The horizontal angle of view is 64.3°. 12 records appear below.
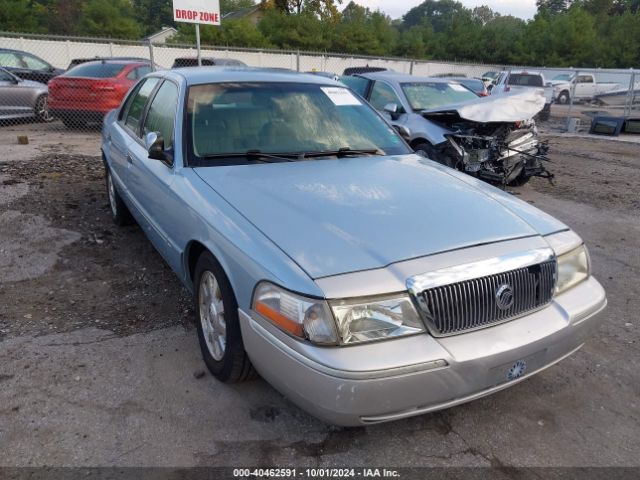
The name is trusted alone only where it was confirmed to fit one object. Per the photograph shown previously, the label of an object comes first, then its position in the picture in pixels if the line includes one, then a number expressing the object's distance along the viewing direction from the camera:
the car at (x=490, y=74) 28.56
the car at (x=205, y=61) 14.07
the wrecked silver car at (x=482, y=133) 6.81
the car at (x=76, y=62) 13.21
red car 10.58
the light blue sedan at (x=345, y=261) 2.08
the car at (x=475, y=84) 15.52
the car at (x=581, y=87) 25.36
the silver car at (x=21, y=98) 11.09
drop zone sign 10.62
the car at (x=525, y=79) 20.20
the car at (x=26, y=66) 12.83
